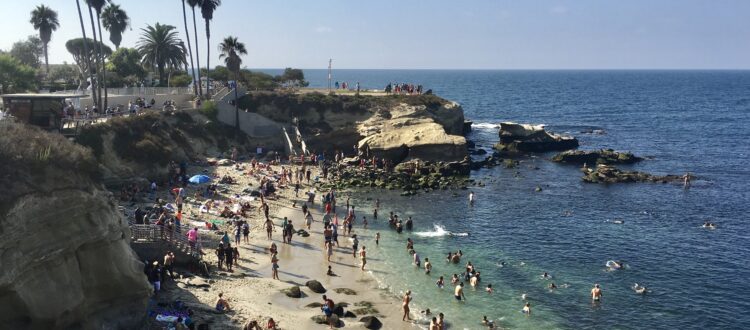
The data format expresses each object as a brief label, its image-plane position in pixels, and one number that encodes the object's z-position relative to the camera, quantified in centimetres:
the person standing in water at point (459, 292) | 2795
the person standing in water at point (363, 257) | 3125
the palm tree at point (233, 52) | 6200
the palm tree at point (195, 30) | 6259
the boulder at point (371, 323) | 2392
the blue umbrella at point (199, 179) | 4234
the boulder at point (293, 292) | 2678
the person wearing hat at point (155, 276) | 2431
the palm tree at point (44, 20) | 7144
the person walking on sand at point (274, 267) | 2895
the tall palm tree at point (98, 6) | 5038
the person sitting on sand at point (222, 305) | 2402
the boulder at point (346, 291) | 2775
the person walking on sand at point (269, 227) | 3484
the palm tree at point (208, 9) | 6219
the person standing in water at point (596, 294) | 2809
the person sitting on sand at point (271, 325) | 2247
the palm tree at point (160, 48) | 6769
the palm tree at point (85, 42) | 4982
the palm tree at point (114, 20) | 6706
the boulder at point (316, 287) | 2755
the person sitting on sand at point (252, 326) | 2216
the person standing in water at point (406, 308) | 2528
